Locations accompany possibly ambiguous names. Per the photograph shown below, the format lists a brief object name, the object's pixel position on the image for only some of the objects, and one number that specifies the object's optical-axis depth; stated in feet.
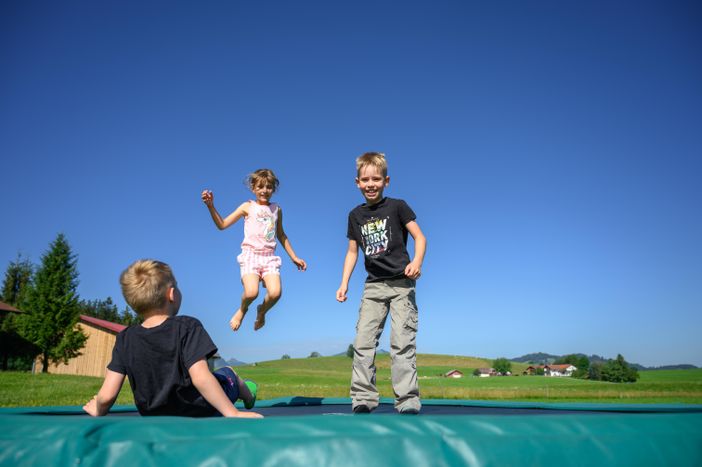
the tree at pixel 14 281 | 117.16
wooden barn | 81.76
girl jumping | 12.73
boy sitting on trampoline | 5.95
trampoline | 4.06
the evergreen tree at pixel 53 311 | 70.79
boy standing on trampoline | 8.84
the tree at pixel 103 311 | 148.56
